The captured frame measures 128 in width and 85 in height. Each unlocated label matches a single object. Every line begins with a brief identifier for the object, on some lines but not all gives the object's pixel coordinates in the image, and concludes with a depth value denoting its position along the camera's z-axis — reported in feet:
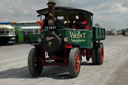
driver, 29.55
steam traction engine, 24.16
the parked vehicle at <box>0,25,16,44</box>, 95.04
